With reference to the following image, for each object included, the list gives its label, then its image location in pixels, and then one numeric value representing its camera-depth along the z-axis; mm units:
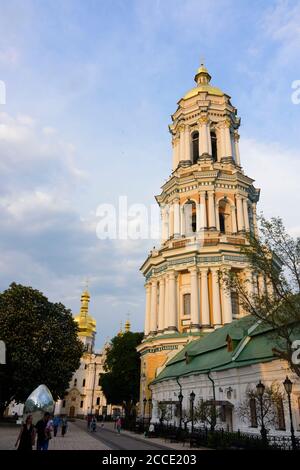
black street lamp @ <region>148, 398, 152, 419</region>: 41831
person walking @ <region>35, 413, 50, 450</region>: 16203
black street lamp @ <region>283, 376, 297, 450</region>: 17859
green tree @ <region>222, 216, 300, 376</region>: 17516
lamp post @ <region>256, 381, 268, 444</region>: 18781
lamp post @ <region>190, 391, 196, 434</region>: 25506
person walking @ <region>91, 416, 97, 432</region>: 38188
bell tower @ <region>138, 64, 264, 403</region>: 42594
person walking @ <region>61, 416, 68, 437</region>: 29402
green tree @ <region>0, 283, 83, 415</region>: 35781
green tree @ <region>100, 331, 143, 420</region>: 55188
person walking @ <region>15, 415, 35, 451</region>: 11648
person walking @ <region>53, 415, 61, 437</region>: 28716
